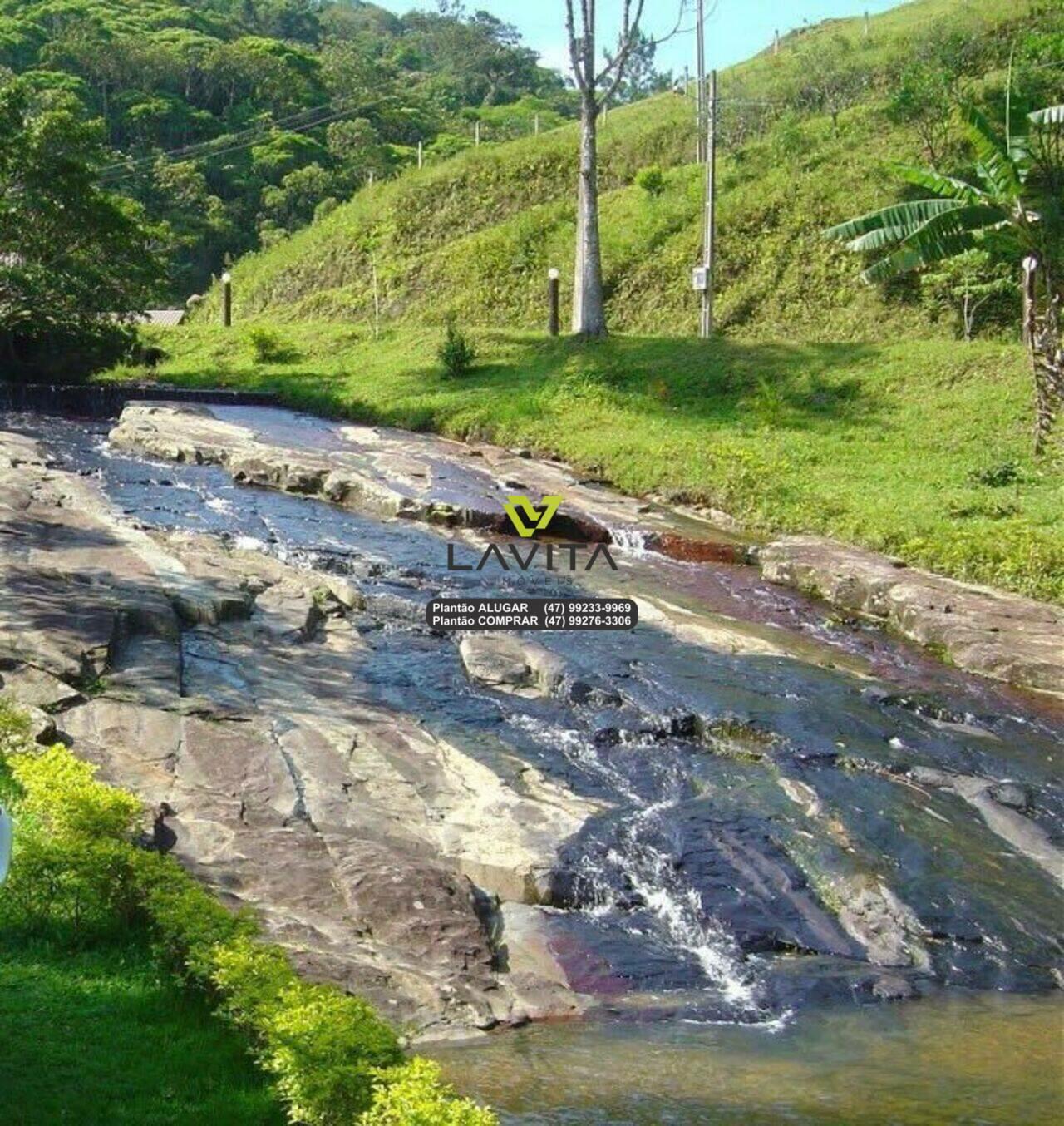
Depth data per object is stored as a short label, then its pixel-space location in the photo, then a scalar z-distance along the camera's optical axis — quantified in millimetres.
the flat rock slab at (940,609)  13086
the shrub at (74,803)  7191
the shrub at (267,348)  32438
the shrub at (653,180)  36500
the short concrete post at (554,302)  29625
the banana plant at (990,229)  19484
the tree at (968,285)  27656
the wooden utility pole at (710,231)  29266
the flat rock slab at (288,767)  7367
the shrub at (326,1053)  5238
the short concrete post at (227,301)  36969
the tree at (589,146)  28625
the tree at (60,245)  26953
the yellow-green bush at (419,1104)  4809
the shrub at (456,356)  28312
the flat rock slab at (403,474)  18375
